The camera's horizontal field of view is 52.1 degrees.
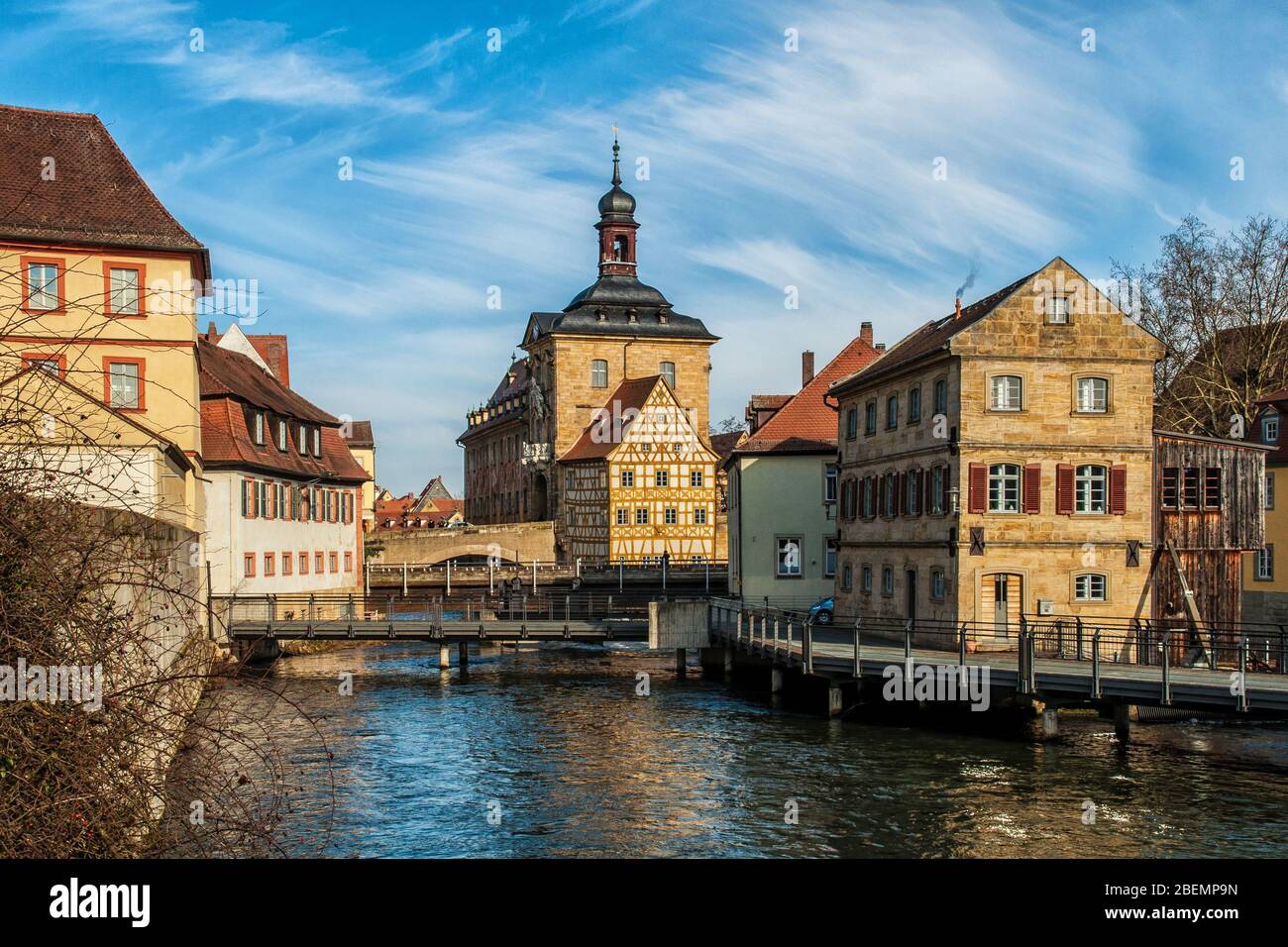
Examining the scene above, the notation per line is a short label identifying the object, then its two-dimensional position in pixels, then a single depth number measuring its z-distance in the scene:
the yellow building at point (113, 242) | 36.22
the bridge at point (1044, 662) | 22.91
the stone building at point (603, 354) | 79.50
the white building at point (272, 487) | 42.09
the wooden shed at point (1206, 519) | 31.77
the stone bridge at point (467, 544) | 65.19
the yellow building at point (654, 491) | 69.75
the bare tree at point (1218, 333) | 47.94
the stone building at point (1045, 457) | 31.20
